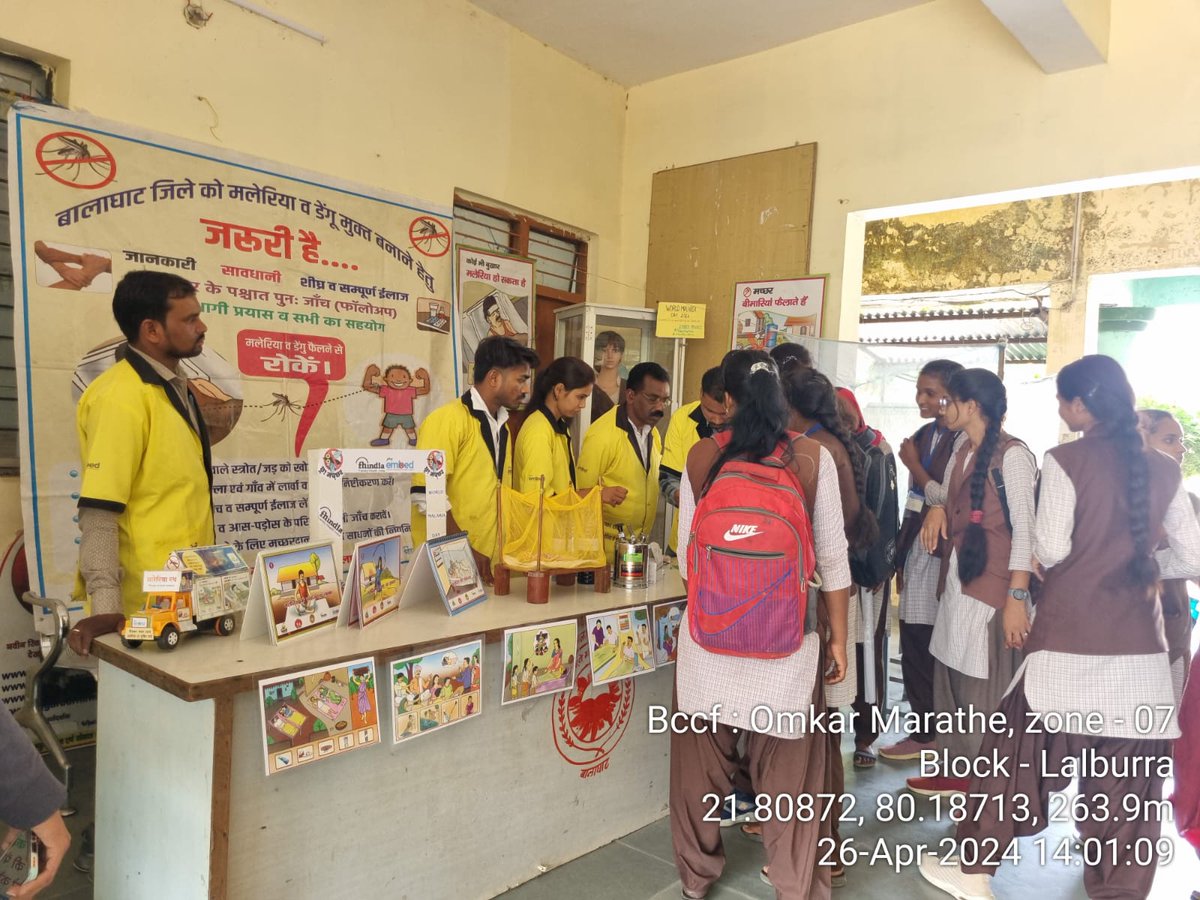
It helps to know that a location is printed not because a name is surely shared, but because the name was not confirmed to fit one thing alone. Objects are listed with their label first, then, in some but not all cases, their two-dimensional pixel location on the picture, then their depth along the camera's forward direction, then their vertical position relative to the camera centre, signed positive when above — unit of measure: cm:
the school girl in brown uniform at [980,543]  251 -46
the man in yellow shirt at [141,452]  193 -23
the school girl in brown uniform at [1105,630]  205 -58
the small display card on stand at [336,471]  204 -26
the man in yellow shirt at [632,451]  332 -28
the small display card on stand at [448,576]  213 -55
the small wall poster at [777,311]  448 +46
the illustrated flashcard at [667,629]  250 -77
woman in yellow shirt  281 -17
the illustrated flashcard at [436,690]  183 -75
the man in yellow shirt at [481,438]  260 -20
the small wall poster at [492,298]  435 +45
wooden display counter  158 -95
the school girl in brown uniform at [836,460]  219 -19
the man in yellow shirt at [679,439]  328 -23
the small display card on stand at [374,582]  193 -52
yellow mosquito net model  230 -44
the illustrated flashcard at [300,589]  176 -50
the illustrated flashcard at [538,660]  208 -75
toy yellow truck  166 -51
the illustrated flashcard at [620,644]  230 -76
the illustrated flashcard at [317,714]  160 -72
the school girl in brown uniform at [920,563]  307 -64
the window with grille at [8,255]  290 +37
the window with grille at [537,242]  450 +82
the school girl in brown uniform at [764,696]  193 -75
